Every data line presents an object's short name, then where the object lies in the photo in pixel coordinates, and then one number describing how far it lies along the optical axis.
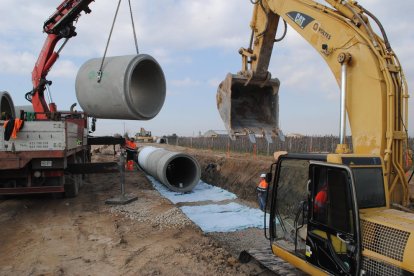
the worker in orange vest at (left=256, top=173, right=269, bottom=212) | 9.61
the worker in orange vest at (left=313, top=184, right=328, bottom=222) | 4.07
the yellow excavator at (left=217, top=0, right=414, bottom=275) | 3.67
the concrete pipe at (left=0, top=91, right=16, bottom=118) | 11.55
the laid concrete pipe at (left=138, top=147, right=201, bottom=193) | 13.44
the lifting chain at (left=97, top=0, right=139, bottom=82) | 7.81
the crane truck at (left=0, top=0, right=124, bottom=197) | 8.30
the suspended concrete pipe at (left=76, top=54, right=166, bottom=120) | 7.66
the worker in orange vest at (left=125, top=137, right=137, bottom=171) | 17.52
